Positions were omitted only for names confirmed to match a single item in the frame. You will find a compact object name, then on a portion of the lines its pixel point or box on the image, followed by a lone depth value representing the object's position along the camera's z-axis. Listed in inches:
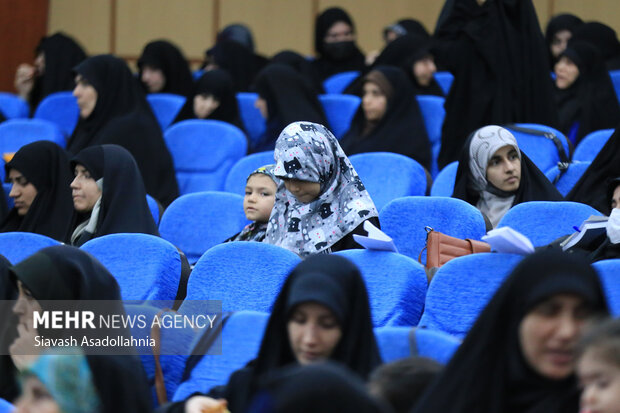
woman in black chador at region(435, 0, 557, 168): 452.4
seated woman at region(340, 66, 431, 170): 478.0
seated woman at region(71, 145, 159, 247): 351.6
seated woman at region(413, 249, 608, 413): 169.0
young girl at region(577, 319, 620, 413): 142.3
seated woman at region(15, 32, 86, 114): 677.3
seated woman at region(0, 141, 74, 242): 395.2
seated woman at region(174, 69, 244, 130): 559.2
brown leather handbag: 290.2
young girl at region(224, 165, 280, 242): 342.6
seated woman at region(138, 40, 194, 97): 640.4
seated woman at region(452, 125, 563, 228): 339.9
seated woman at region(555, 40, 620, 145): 494.6
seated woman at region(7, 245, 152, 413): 221.0
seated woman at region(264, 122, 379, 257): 307.0
